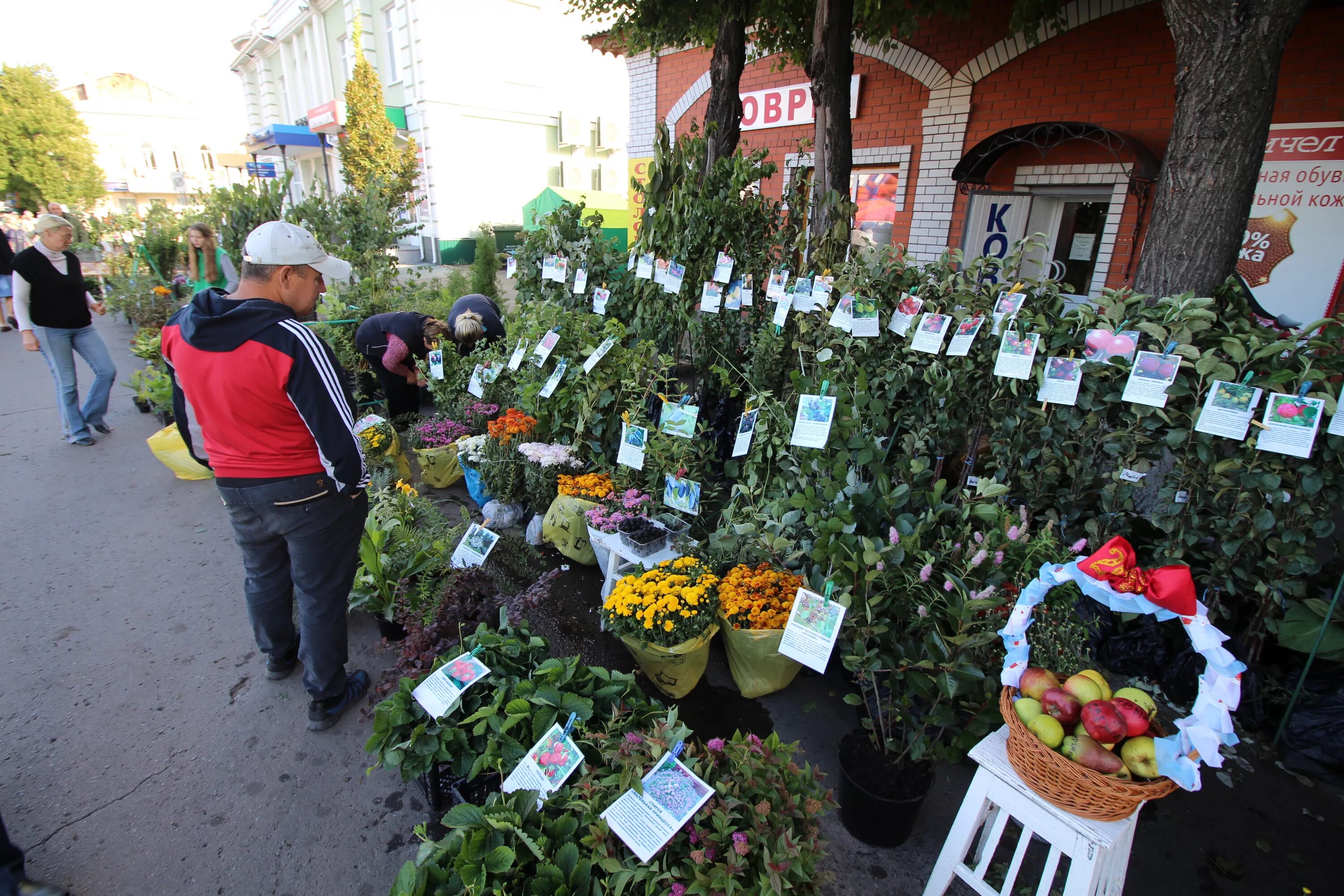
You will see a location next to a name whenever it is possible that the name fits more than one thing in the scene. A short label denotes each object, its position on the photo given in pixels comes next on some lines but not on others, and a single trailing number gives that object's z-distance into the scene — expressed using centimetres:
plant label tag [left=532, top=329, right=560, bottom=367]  417
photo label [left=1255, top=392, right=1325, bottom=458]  235
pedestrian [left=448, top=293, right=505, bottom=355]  529
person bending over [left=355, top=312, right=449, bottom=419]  528
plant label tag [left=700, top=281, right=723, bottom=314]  434
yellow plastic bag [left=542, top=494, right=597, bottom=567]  368
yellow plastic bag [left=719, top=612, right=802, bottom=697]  271
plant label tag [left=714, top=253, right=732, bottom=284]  429
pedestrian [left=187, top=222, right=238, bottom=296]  645
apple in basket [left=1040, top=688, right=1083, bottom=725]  161
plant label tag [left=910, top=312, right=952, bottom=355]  316
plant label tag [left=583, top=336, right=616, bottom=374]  382
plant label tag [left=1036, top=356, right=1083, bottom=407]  284
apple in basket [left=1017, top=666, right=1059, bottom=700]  169
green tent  1377
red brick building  585
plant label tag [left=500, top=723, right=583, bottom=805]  180
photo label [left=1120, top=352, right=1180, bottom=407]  263
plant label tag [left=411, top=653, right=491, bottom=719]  202
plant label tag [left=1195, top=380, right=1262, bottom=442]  249
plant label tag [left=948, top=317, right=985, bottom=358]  308
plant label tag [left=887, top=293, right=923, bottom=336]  330
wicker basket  149
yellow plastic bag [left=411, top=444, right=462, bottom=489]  472
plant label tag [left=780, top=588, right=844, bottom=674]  214
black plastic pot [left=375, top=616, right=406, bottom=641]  313
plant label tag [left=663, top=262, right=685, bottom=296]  441
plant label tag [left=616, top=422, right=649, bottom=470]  357
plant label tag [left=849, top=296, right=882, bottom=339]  333
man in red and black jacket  225
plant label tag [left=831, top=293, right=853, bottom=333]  336
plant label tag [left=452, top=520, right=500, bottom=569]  316
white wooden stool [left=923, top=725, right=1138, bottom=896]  162
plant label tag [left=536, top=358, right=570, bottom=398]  406
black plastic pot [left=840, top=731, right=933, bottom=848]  220
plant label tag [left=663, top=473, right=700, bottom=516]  332
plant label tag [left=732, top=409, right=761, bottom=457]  325
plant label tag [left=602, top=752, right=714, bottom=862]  157
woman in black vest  505
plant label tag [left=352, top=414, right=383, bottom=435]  457
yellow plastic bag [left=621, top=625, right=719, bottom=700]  265
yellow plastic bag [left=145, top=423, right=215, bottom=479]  478
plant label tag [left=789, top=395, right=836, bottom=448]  282
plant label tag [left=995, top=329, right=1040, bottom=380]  291
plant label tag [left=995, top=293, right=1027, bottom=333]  302
